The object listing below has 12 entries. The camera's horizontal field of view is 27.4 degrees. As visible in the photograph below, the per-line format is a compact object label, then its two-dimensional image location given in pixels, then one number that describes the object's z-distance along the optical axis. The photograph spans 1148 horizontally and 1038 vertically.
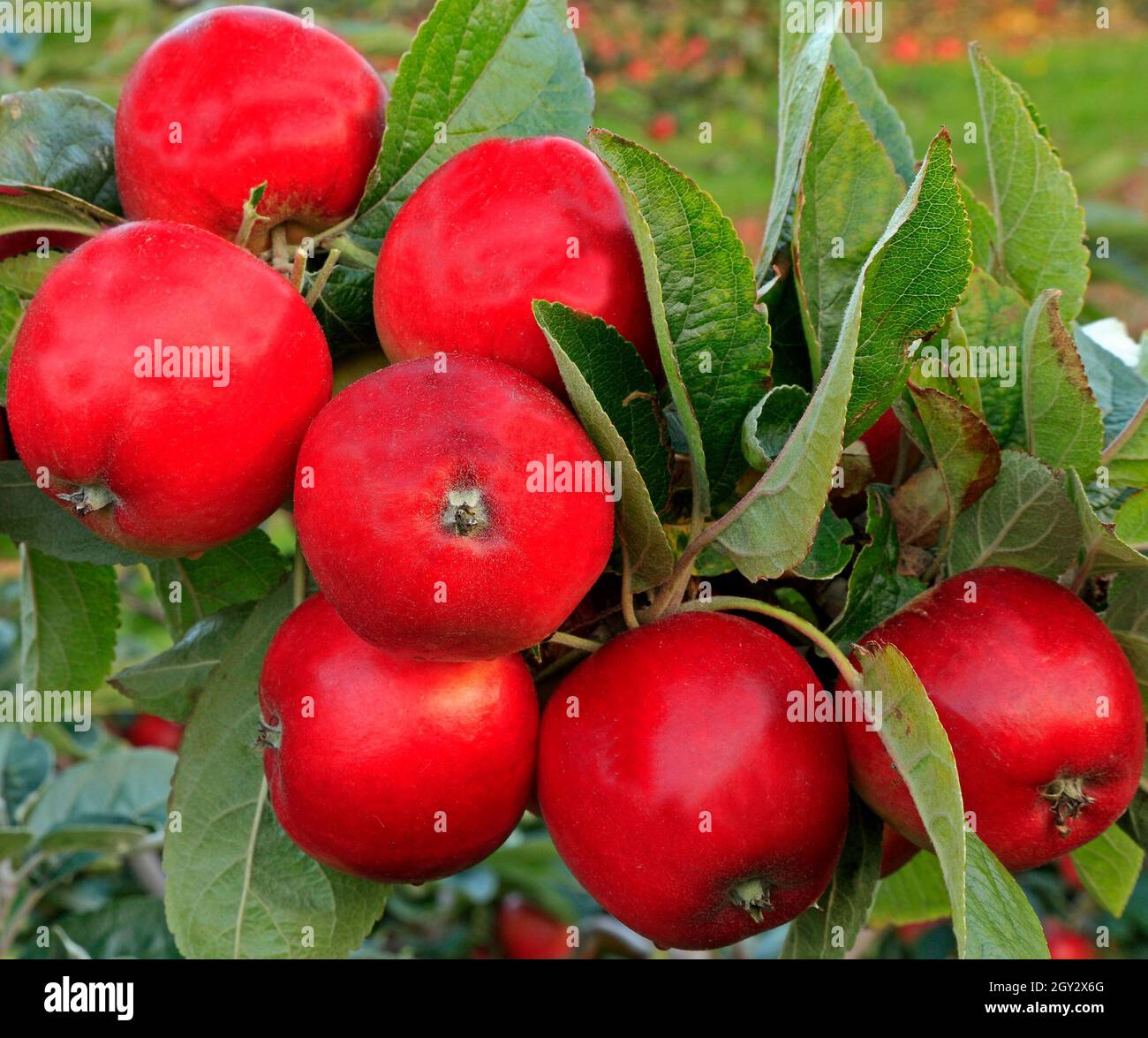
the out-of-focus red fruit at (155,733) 1.25
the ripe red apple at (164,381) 0.50
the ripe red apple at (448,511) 0.47
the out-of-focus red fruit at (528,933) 1.14
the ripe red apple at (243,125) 0.54
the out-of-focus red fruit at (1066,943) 1.15
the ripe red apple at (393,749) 0.51
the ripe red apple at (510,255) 0.51
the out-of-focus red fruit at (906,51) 3.57
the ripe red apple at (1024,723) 0.51
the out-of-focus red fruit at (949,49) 3.71
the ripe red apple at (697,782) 0.50
